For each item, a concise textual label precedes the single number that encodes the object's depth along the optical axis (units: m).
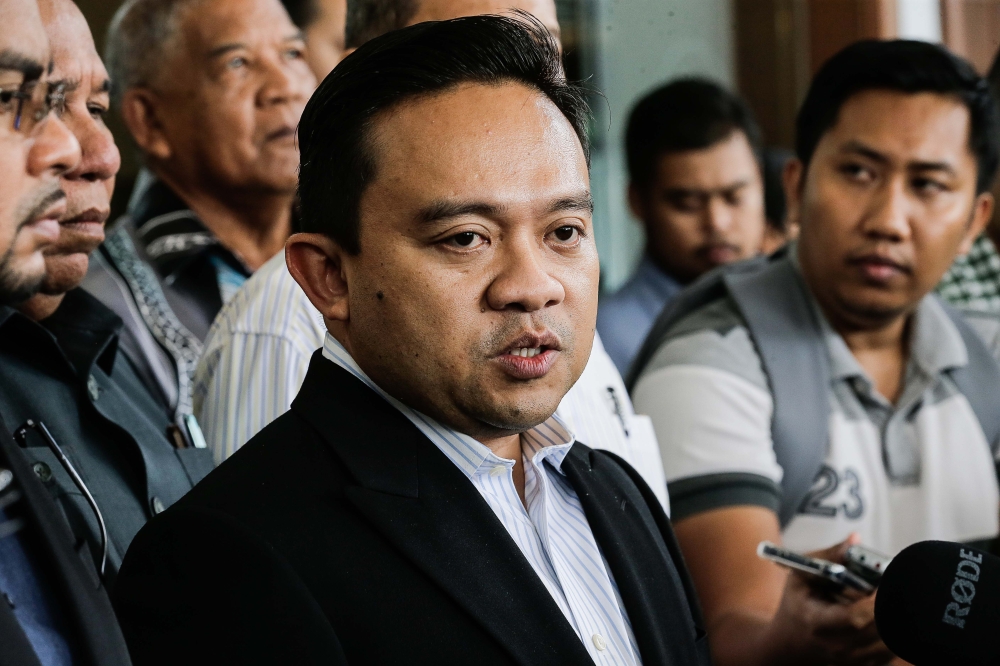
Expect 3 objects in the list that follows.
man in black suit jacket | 2.10
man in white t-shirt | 2.67
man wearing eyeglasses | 2.17
